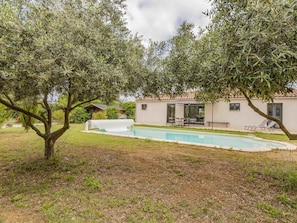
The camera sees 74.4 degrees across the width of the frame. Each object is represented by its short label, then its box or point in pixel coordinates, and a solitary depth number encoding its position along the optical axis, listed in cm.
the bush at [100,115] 2466
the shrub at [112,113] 2755
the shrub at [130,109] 3326
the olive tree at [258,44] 334
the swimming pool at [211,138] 1245
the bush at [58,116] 2305
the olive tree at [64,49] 393
